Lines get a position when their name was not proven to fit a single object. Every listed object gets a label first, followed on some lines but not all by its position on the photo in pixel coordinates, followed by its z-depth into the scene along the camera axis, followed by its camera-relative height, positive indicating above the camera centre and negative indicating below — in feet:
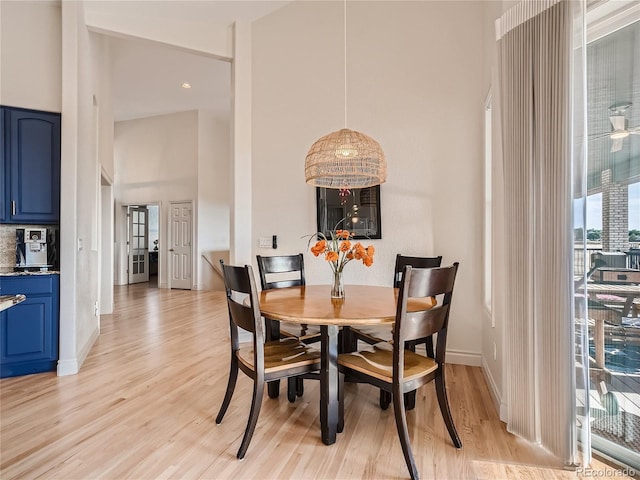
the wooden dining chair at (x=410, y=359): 5.70 -2.25
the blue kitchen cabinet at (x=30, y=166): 10.03 +2.12
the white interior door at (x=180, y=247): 27.35 -0.53
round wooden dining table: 6.02 -1.31
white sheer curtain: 5.72 +0.38
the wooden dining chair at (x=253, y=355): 6.23 -2.27
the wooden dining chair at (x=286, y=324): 8.37 -1.99
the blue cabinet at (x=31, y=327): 9.77 -2.41
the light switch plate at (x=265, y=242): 13.19 -0.08
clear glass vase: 7.69 -1.02
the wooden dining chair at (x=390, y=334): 7.90 -2.36
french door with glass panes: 29.66 -0.40
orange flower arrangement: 7.36 -0.26
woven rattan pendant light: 8.27 +1.93
